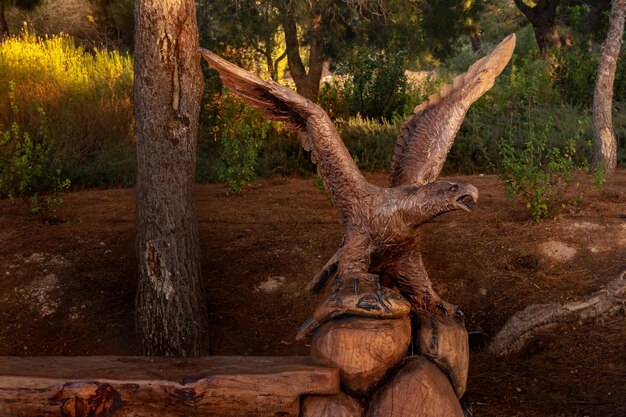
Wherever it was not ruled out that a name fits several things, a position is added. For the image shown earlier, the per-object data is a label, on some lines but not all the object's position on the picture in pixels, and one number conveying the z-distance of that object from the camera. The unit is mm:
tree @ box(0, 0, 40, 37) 11938
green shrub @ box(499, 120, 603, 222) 6008
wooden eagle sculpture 3455
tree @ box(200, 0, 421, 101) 9086
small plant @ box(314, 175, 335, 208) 6646
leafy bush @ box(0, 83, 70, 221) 6521
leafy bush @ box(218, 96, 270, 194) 7137
